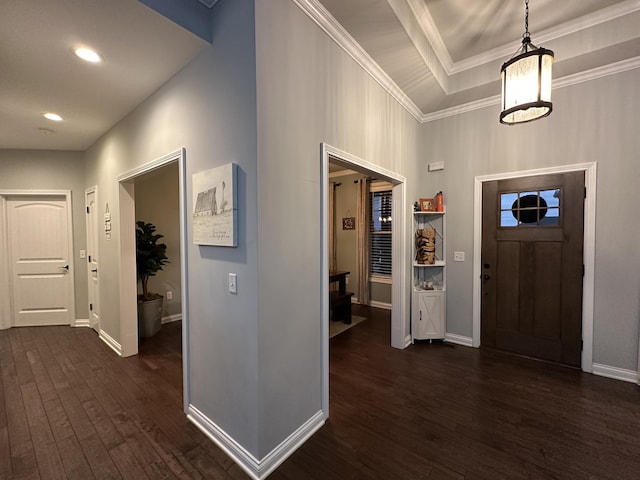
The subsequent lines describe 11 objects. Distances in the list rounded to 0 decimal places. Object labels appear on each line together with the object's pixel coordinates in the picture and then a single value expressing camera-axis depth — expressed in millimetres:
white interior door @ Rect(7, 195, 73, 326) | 4320
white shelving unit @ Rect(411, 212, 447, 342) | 3559
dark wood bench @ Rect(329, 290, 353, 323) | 4219
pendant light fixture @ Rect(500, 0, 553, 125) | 1651
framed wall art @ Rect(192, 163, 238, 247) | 1713
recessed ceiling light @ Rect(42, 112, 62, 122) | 2939
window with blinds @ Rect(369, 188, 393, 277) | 5461
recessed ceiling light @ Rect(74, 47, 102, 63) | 1906
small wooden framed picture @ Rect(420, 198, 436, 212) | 3588
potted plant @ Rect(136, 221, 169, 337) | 3809
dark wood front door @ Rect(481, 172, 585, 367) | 2914
